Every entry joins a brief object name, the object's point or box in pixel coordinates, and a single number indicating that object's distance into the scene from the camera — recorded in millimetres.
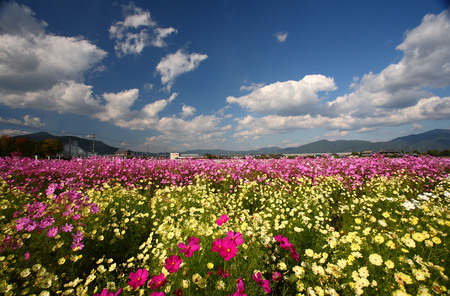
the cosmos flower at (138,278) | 1440
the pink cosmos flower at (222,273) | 1516
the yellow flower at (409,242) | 1880
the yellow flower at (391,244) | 1989
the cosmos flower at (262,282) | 1452
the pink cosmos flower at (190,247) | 1472
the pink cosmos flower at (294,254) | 1774
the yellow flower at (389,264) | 1633
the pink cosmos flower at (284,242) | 1843
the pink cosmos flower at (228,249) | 1415
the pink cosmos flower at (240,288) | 1277
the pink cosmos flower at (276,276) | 1758
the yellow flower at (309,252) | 2131
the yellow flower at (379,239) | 2070
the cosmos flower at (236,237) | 1571
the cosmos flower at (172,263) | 1362
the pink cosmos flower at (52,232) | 2318
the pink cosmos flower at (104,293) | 1312
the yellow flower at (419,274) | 1541
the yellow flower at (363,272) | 1663
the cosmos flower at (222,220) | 1847
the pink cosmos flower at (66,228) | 2403
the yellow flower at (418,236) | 1767
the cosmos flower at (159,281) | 1383
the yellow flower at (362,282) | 1593
